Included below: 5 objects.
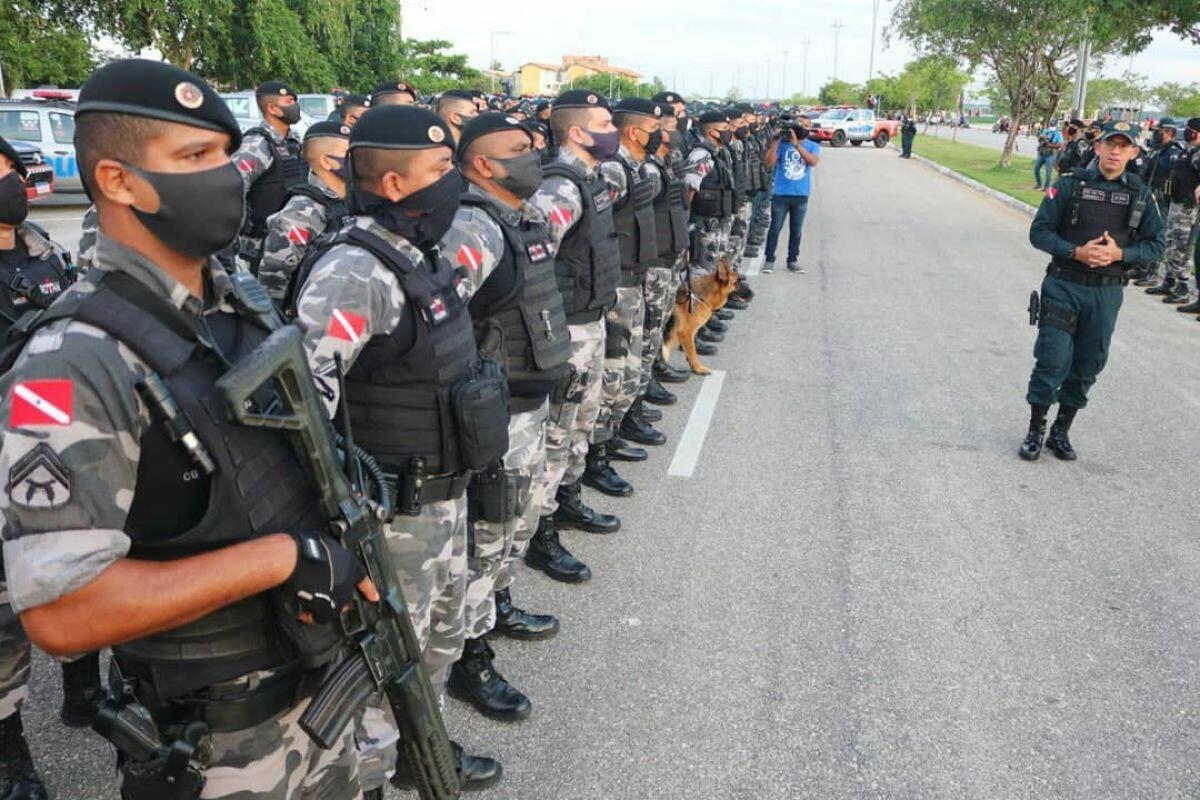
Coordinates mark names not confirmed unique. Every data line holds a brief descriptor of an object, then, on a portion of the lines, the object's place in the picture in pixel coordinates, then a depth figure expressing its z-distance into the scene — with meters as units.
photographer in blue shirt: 10.06
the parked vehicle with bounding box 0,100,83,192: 12.84
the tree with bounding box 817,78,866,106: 80.56
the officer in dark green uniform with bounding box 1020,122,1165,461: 4.86
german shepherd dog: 6.69
